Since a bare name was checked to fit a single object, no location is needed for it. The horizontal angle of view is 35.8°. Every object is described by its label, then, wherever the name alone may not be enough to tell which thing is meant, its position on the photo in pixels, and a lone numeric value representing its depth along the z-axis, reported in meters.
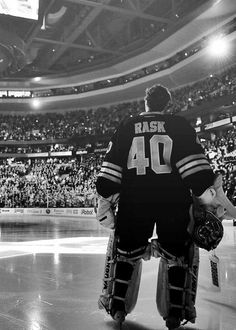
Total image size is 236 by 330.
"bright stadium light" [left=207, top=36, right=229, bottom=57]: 23.01
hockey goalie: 2.46
